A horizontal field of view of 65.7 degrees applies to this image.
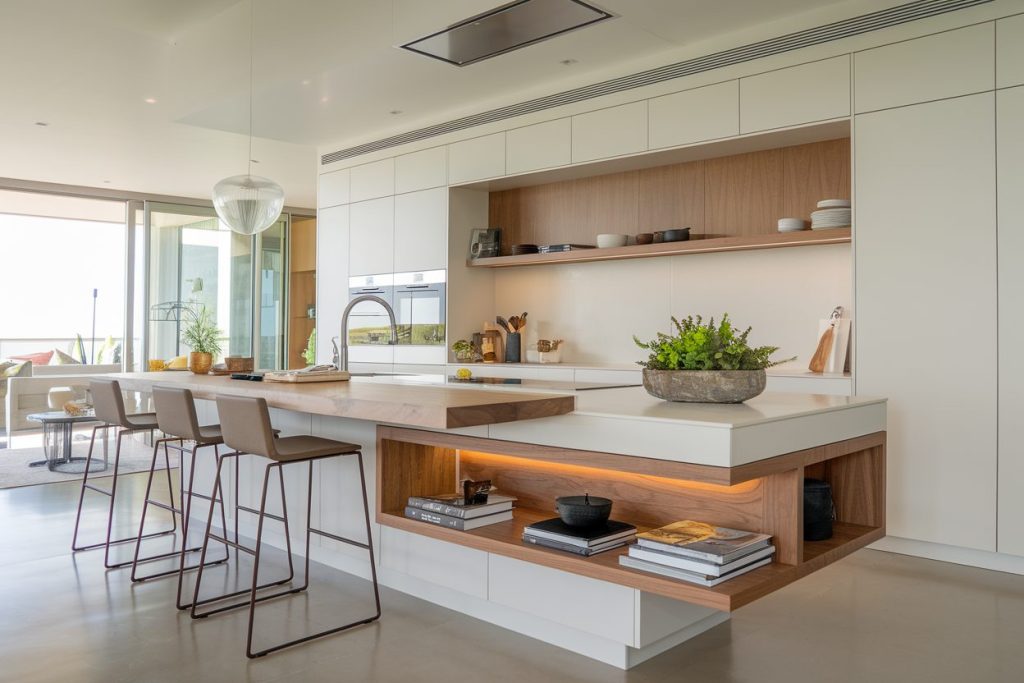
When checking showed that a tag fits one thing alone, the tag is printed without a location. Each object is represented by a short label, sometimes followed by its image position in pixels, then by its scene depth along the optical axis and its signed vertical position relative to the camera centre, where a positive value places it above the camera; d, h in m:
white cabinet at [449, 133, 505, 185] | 5.62 +1.35
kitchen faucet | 3.69 +0.05
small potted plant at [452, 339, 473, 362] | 5.92 -0.04
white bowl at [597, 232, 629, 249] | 5.17 +0.70
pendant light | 4.19 +0.77
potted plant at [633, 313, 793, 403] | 2.41 -0.06
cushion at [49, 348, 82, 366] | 9.54 -0.18
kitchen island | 2.10 -0.45
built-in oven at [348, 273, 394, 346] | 6.49 +0.25
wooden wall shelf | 4.28 +0.60
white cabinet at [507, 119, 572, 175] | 5.21 +1.35
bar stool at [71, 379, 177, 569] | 3.79 -0.34
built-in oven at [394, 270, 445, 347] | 6.01 +0.30
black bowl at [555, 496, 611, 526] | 2.37 -0.49
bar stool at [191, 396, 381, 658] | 2.76 -0.38
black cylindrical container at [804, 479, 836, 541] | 2.40 -0.50
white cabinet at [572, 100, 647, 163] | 4.80 +1.34
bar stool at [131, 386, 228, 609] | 3.24 -0.33
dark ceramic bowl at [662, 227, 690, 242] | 4.84 +0.69
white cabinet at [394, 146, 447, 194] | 6.00 +1.36
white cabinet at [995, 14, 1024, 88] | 3.47 +1.31
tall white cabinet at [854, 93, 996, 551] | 3.60 +0.20
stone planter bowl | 2.40 -0.12
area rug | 5.84 -1.00
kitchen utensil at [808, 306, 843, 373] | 4.31 -0.01
